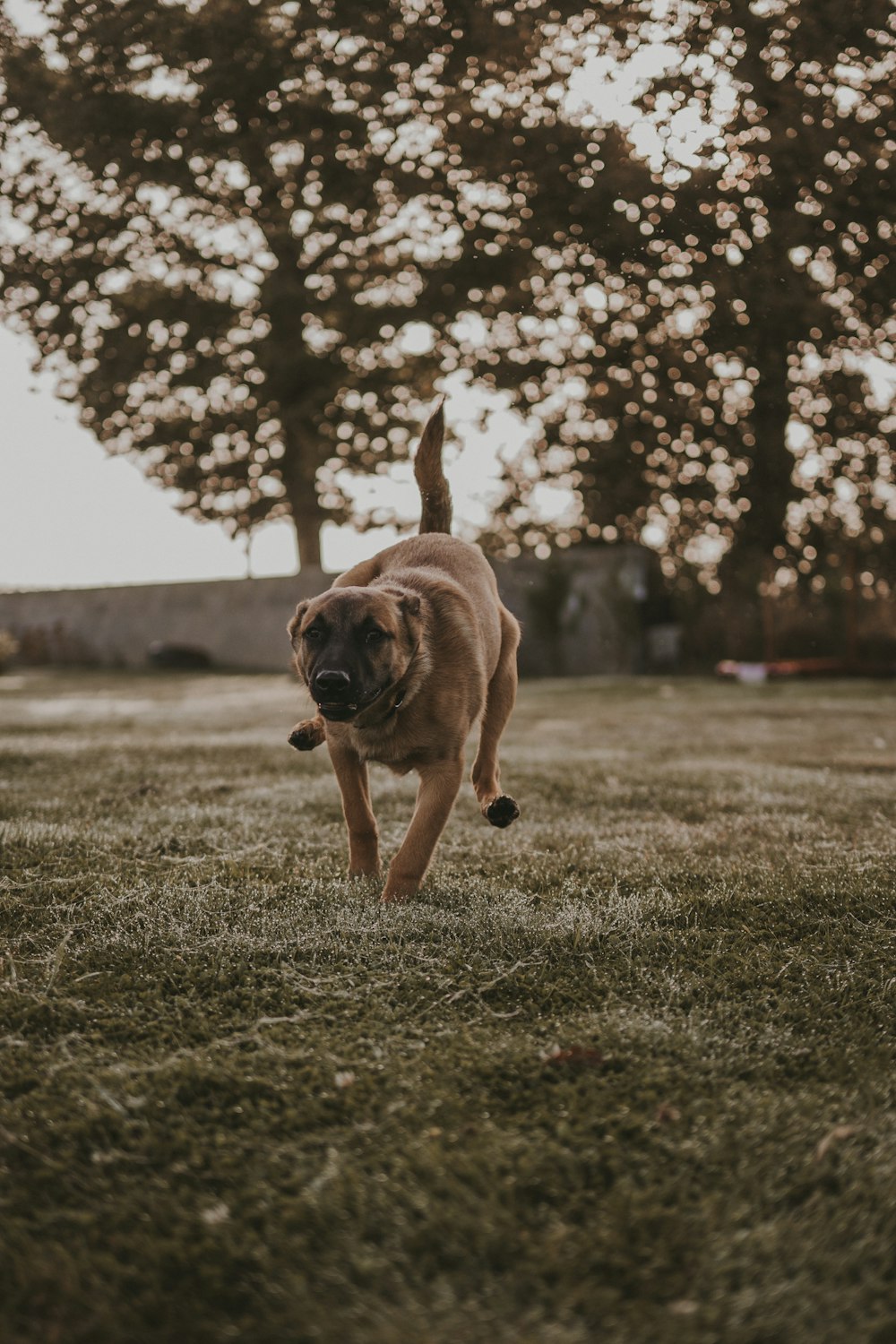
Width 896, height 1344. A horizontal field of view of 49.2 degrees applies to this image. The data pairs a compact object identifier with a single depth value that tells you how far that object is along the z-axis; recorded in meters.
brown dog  3.27
